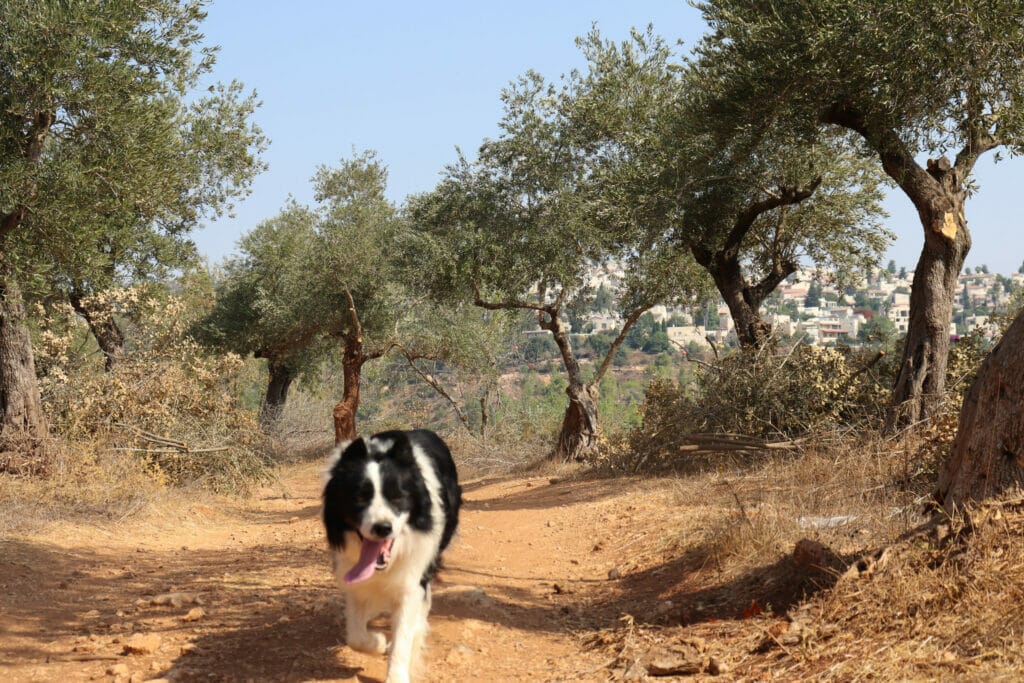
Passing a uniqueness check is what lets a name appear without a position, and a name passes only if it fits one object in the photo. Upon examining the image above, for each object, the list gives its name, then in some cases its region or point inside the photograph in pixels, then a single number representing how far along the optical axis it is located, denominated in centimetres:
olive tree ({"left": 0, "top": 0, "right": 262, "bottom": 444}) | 1145
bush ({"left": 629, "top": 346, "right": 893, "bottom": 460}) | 1343
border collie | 555
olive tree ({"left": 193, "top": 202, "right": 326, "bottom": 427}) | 2558
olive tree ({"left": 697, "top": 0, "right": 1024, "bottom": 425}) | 1079
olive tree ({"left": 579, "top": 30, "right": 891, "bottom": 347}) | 1491
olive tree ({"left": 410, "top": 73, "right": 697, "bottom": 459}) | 1847
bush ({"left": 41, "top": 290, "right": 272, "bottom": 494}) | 1470
